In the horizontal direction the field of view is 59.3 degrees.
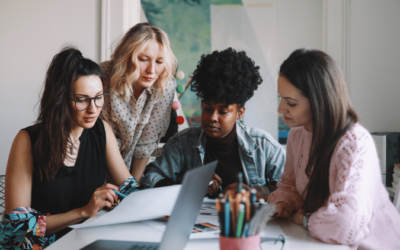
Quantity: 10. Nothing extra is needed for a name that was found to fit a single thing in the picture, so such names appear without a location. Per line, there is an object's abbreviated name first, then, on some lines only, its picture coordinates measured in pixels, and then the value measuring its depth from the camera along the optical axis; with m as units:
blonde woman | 1.70
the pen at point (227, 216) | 0.62
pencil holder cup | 0.65
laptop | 0.61
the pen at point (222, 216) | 0.63
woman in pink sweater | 0.85
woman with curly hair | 1.49
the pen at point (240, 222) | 0.62
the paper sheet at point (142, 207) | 0.96
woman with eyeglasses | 1.10
